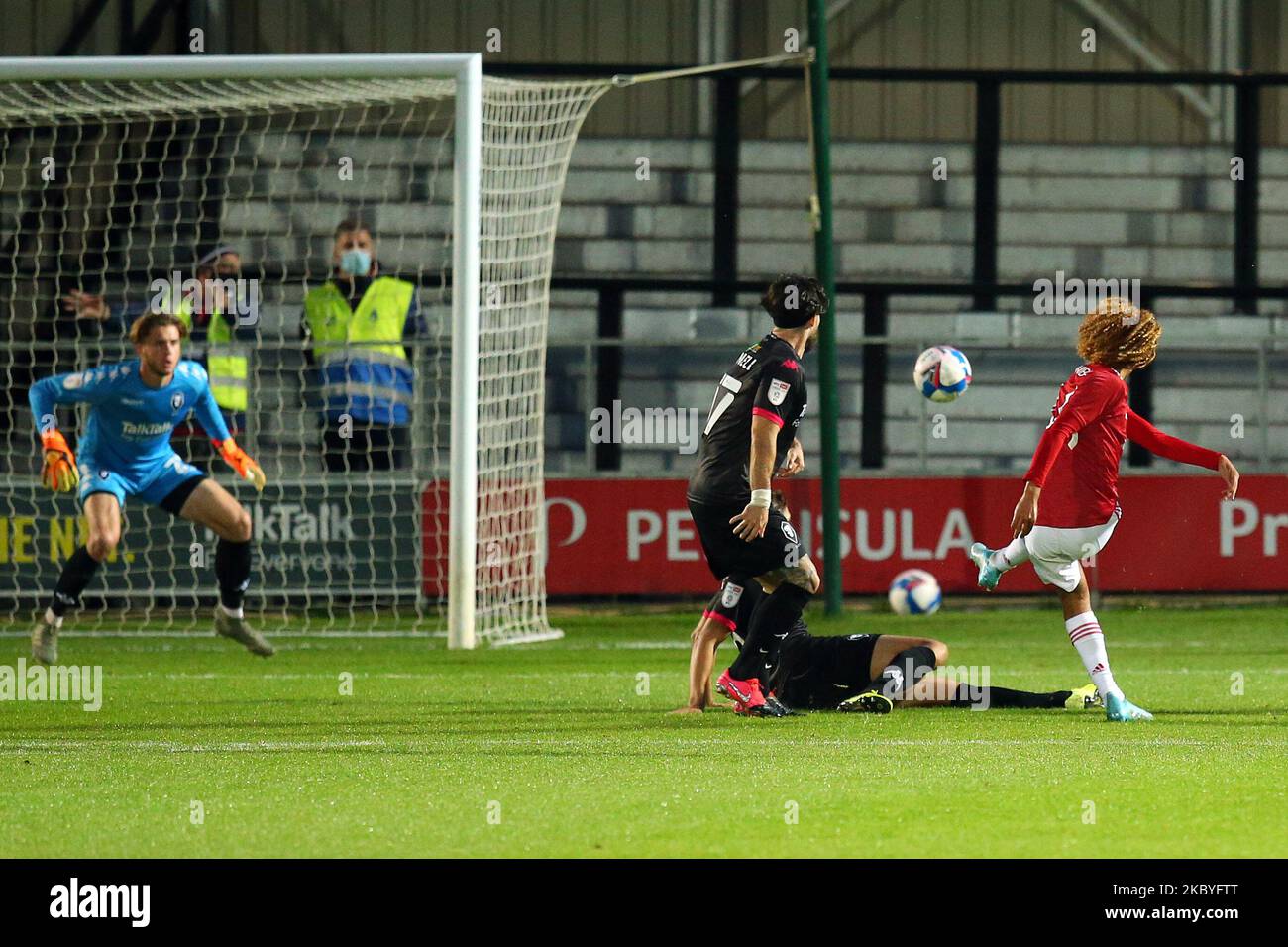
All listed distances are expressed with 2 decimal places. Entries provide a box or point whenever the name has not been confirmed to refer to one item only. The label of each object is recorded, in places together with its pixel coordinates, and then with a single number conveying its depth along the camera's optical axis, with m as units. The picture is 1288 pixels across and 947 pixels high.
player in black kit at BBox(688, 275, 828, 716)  14.44
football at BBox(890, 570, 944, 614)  19.12
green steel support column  25.25
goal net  21.69
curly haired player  14.59
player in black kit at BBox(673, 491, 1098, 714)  15.29
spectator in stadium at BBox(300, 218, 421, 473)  25.87
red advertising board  26.44
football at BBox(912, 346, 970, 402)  17.46
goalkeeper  19.78
